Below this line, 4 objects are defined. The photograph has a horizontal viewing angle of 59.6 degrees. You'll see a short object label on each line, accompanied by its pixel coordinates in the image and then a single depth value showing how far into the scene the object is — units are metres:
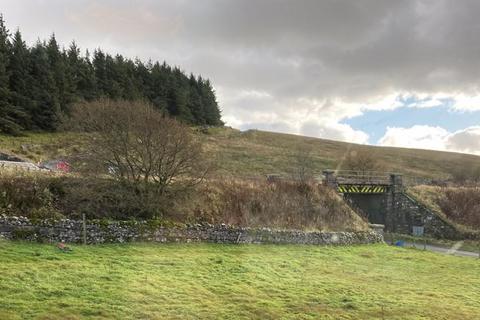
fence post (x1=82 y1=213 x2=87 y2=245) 21.44
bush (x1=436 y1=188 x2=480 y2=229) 45.47
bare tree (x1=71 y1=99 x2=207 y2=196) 25.38
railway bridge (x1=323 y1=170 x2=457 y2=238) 44.72
